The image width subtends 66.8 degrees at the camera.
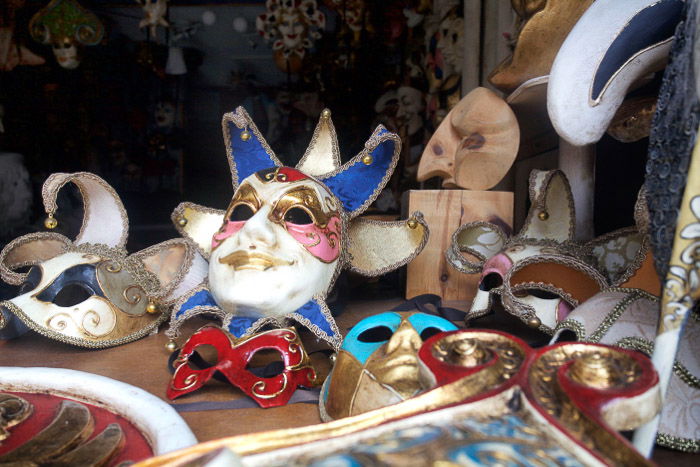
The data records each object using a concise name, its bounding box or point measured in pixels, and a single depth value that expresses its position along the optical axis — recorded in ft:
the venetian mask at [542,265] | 3.51
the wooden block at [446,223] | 5.04
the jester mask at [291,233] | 3.36
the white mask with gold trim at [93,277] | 3.68
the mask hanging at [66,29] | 10.62
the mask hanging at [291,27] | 11.96
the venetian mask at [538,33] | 3.82
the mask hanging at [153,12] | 11.26
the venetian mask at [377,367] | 2.32
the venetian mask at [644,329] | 2.23
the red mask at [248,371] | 2.92
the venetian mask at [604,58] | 2.44
